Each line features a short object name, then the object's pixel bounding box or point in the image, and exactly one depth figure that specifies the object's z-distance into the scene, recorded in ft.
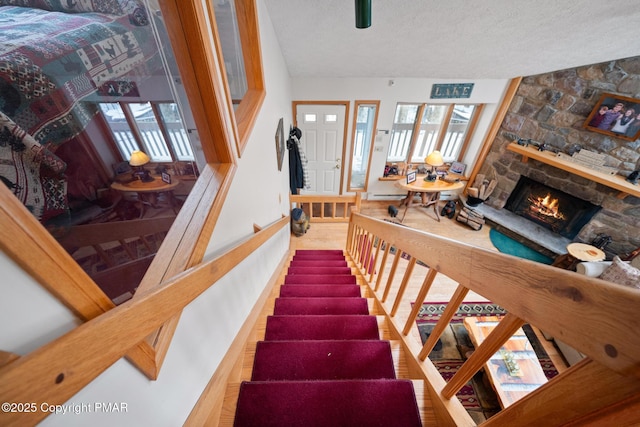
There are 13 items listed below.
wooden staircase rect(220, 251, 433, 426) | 2.67
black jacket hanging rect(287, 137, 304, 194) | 10.84
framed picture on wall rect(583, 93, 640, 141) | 8.34
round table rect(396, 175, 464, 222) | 12.46
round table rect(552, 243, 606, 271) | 8.84
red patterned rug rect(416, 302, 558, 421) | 5.96
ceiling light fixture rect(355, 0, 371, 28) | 3.48
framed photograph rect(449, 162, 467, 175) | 13.88
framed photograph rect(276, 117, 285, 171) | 7.55
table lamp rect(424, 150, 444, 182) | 12.40
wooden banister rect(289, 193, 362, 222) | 11.45
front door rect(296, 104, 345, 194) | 12.50
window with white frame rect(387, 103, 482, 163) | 12.87
